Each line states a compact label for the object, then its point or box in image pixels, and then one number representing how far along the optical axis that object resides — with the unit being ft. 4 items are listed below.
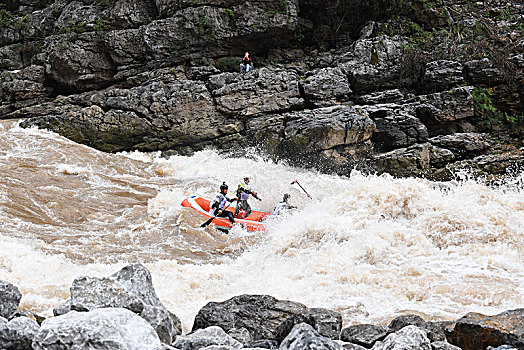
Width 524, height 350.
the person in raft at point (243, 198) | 69.47
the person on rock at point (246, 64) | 114.62
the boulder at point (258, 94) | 104.96
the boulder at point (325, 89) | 104.99
